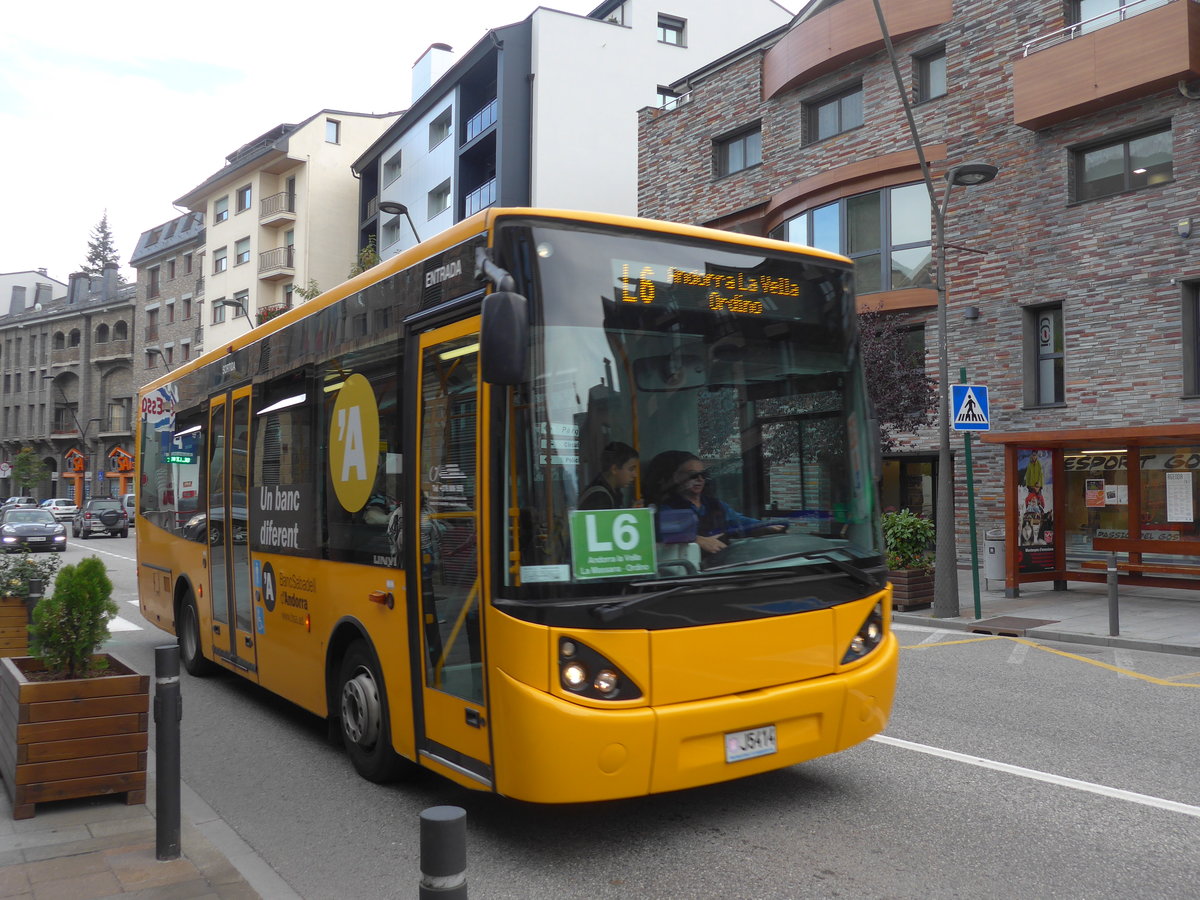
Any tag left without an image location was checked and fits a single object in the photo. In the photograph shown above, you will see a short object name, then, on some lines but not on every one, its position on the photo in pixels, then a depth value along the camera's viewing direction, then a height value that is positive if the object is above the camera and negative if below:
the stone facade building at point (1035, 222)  16.69 +4.85
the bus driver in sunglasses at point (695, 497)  4.52 -0.08
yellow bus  4.26 -0.17
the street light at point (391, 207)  21.47 +5.80
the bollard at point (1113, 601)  11.44 -1.42
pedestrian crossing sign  13.11 +0.87
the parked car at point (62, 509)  53.69 -1.38
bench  15.18 -1.37
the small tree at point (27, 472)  58.91 +0.60
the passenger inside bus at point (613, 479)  4.34 +0.00
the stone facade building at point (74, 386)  66.81 +6.58
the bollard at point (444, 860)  2.42 -0.89
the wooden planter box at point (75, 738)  4.97 -1.26
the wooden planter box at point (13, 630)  8.37 -1.20
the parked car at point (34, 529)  30.21 -1.40
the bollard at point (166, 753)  4.39 -1.16
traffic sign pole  12.81 -0.63
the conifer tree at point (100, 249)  95.69 +21.73
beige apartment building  50.50 +13.49
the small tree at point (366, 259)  32.62 +7.11
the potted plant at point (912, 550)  14.48 -1.05
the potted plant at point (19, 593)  8.39 -0.94
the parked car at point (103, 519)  40.47 -1.45
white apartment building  36.69 +14.08
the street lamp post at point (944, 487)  13.49 -0.15
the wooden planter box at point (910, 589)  14.33 -1.58
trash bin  17.59 -1.44
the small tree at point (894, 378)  17.96 +1.73
